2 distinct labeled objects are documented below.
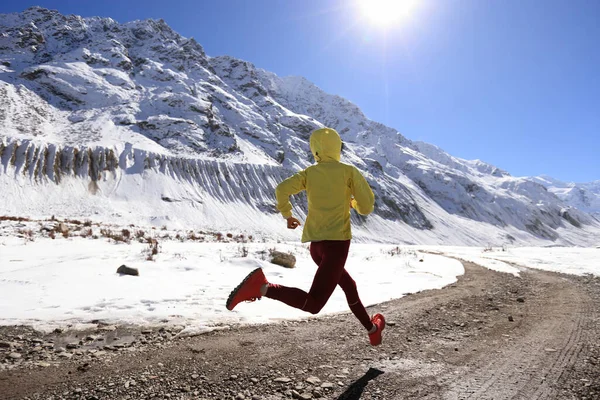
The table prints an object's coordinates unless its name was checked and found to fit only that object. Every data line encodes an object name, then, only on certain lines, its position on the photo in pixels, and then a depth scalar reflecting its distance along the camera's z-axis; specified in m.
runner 3.25
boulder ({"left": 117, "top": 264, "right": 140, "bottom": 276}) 6.86
